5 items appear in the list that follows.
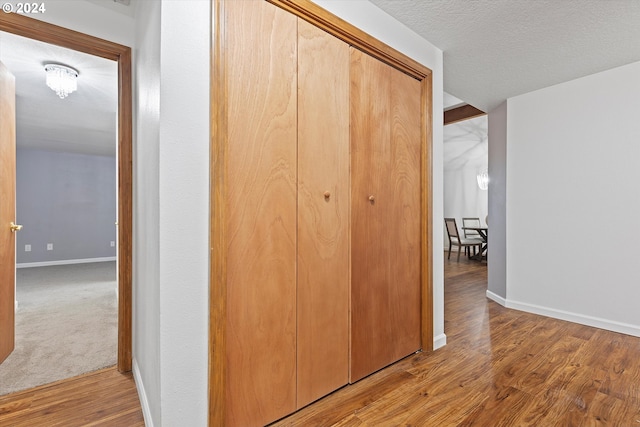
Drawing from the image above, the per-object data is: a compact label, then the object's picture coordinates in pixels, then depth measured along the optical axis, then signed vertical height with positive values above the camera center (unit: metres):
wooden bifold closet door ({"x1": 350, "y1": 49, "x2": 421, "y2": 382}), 1.79 -0.05
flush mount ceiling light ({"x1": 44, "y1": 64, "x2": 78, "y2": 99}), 2.76 +1.20
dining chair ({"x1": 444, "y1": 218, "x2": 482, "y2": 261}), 6.00 -0.59
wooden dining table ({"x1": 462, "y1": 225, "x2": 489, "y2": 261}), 5.99 -0.69
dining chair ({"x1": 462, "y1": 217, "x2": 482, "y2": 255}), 7.21 -0.40
